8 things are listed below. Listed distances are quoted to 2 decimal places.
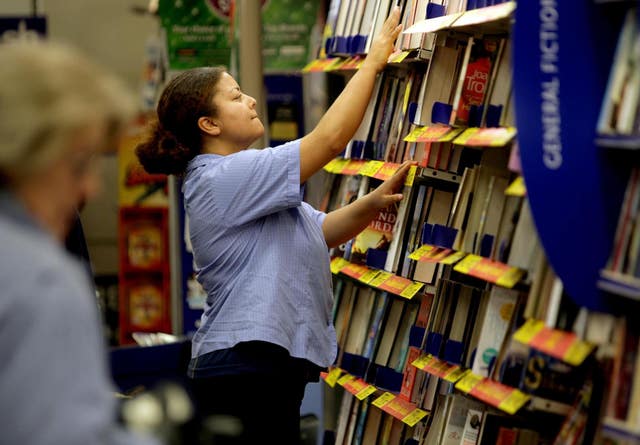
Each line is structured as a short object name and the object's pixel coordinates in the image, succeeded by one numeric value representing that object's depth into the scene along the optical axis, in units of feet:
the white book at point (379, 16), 26.58
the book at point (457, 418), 22.61
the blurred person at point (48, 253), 10.83
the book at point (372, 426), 28.27
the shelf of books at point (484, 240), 17.08
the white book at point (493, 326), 20.33
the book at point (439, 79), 23.47
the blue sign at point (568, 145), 17.07
